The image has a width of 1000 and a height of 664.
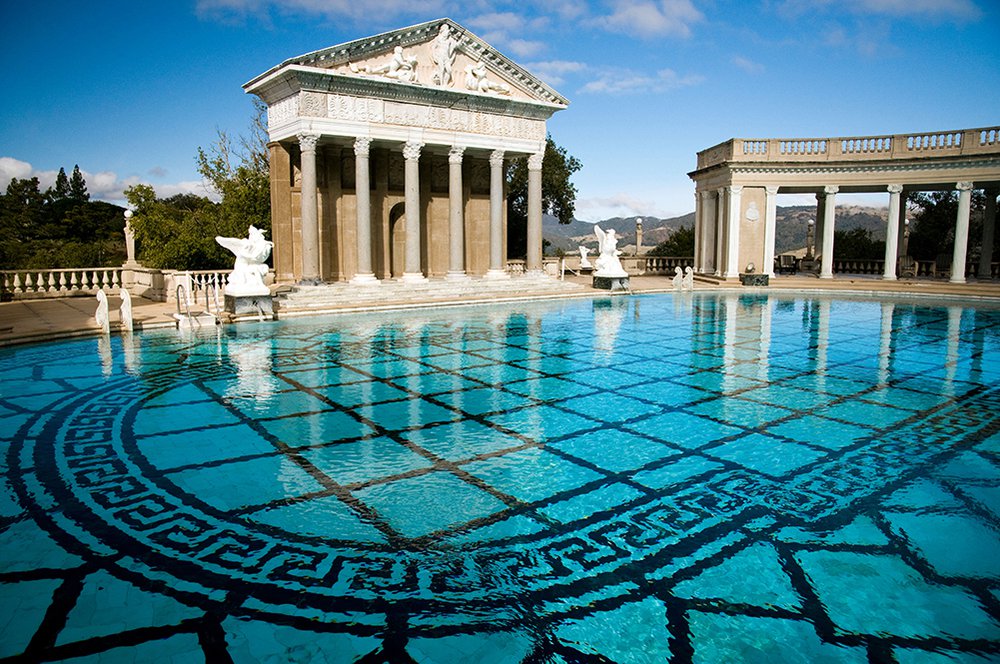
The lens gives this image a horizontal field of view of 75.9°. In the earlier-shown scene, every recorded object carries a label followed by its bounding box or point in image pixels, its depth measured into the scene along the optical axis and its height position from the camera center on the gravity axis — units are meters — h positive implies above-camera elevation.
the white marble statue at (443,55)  22.67 +7.32
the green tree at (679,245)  43.84 +1.16
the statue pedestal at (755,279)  27.52 -0.78
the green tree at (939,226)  37.16 +2.08
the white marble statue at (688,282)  26.83 -0.88
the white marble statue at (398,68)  21.58 +6.51
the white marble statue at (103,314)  14.03 -1.17
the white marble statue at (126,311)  14.64 -1.14
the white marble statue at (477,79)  23.61 +6.70
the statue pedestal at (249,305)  16.62 -1.14
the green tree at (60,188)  62.46 +7.11
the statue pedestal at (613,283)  25.48 -0.89
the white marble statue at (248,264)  16.50 -0.08
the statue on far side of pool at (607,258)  25.22 +0.11
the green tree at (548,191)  39.75 +4.38
